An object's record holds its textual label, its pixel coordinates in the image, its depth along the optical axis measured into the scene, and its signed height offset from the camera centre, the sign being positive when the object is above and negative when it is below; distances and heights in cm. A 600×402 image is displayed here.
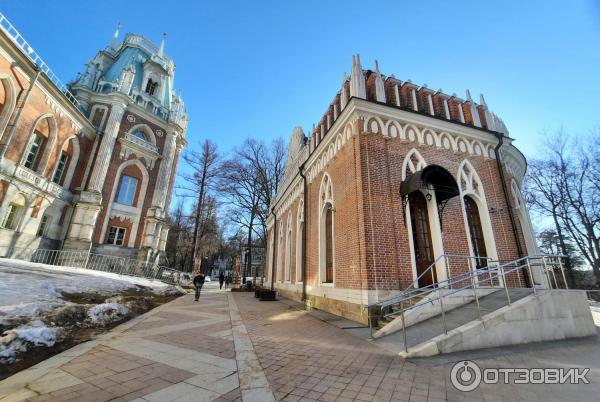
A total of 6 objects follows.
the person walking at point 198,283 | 1285 -44
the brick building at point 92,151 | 1475 +873
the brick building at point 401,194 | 739 +281
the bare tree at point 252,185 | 2706 +937
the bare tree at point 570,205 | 2005 +644
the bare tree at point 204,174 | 2738 +1054
